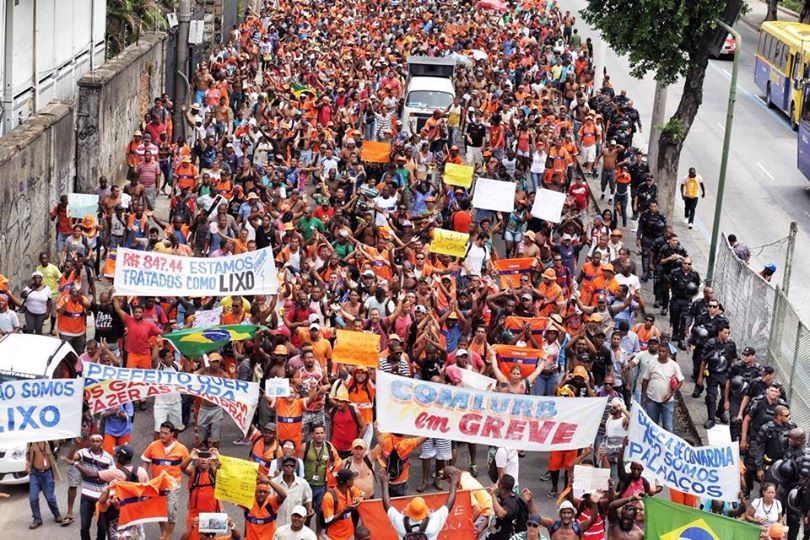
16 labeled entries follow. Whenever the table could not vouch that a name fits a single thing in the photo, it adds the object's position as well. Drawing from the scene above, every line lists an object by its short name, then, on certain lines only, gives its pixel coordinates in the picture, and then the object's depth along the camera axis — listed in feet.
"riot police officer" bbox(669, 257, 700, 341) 75.87
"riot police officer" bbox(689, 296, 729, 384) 68.69
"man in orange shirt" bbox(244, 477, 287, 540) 49.57
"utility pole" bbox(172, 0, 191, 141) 107.55
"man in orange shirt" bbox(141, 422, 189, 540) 51.44
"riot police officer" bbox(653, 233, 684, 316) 78.79
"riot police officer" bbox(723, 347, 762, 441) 63.26
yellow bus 141.38
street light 87.56
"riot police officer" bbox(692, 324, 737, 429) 66.23
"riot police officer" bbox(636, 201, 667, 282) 84.89
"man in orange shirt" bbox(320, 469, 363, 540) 49.75
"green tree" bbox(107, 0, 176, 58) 120.98
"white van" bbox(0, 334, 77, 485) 55.88
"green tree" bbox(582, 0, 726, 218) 97.60
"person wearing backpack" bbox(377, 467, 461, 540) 46.73
